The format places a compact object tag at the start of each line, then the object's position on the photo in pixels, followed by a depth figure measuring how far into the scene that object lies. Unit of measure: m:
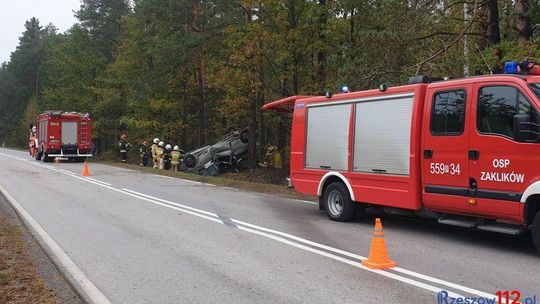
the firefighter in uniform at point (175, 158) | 25.59
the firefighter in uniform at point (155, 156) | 26.69
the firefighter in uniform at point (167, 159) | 27.48
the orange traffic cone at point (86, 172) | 20.82
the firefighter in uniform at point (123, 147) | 32.54
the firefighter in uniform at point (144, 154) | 28.89
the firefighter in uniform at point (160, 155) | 26.39
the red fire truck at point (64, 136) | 31.98
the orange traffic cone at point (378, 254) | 6.49
